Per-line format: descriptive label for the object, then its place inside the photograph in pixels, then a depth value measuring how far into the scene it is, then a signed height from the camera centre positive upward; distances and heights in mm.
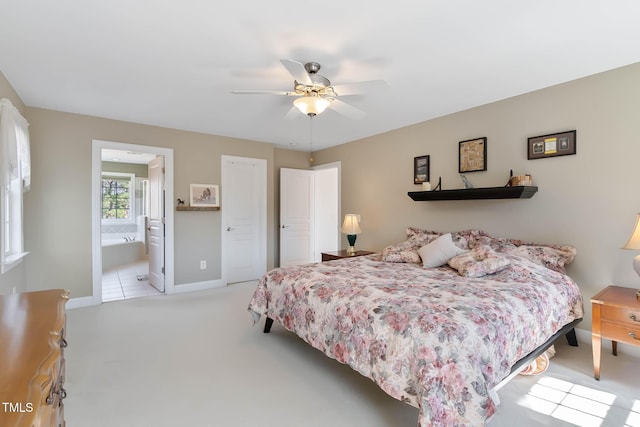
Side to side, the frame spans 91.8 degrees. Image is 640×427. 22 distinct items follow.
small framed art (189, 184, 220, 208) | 4633 +217
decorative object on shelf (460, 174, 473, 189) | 3500 +295
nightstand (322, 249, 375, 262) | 4303 -651
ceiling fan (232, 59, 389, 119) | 2223 +908
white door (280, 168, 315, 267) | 5629 -131
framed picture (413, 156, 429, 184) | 4016 +519
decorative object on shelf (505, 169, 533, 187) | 2986 +275
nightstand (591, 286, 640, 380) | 2080 -772
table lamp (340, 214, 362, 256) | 4523 -278
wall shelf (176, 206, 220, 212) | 4497 +20
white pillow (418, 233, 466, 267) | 3100 -436
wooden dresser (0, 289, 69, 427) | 642 -399
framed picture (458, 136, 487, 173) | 3436 +611
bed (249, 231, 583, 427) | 1475 -656
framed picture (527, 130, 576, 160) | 2812 +600
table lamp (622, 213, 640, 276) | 2145 -242
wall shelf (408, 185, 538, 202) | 2938 +161
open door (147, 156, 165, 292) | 4504 -206
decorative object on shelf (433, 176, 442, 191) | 3852 +284
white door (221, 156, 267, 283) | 4977 -132
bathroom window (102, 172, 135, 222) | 7750 +314
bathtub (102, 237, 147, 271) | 6609 -954
